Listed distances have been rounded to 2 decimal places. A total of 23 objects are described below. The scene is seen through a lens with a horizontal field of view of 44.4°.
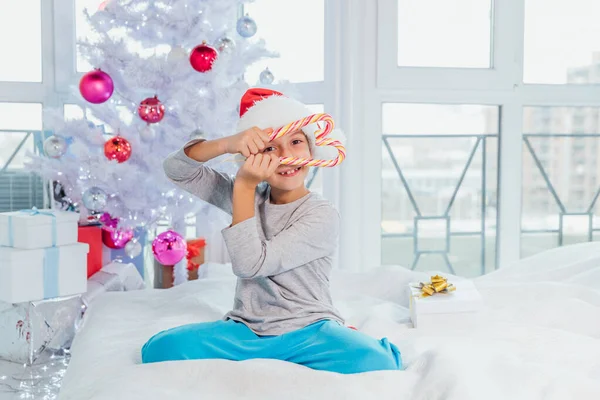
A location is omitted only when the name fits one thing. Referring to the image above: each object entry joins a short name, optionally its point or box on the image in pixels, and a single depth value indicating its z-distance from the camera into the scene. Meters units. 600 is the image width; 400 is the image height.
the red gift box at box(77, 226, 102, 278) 2.56
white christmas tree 2.57
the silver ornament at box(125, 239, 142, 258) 2.61
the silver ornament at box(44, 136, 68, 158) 2.53
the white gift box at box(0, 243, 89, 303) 2.12
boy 1.50
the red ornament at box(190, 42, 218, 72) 2.54
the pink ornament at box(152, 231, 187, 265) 2.63
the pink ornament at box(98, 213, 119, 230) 2.63
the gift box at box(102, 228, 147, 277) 2.69
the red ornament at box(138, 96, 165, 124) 2.54
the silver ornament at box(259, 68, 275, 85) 2.71
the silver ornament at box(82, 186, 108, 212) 2.48
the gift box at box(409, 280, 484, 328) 1.88
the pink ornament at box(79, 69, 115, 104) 2.53
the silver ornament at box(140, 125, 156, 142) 2.61
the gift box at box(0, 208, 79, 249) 2.15
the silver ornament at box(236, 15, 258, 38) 2.71
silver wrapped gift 2.19
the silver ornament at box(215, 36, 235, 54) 2.63
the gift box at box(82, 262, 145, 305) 2.37
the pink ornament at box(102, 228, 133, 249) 2.64
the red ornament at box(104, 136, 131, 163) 2.52
